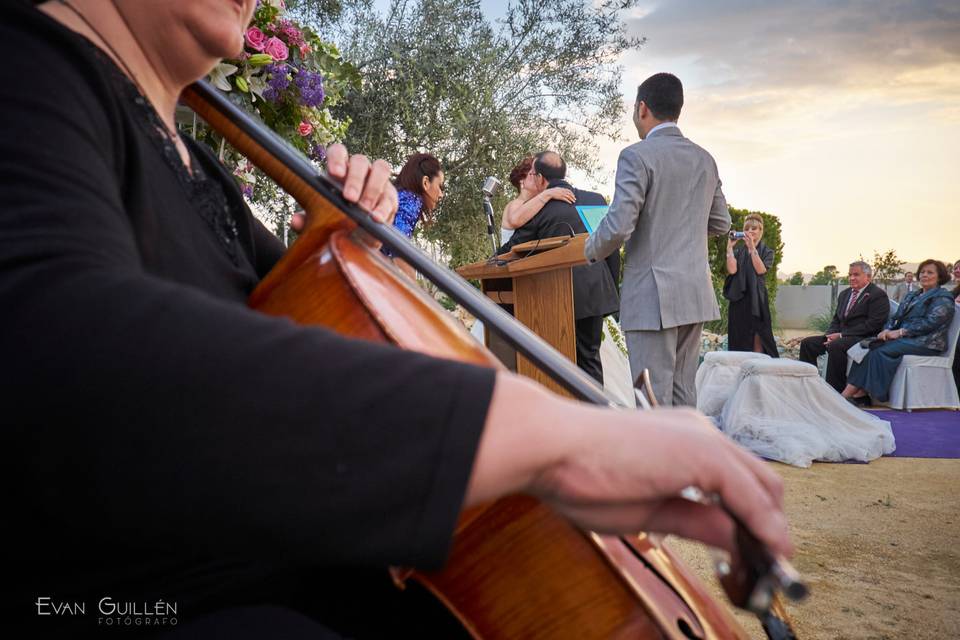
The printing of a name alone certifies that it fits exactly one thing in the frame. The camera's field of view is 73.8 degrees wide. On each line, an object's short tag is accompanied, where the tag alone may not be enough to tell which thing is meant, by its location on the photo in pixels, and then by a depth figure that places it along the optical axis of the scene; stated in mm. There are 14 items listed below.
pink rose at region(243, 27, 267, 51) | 2416
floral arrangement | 2445
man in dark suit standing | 4906
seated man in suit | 8828
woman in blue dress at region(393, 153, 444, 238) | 4512
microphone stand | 4315
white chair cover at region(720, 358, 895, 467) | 5449
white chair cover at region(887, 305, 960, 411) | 7906
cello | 746
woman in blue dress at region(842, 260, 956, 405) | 8102
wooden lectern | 4242
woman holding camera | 8477
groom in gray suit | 3854
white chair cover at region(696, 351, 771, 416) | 6637
